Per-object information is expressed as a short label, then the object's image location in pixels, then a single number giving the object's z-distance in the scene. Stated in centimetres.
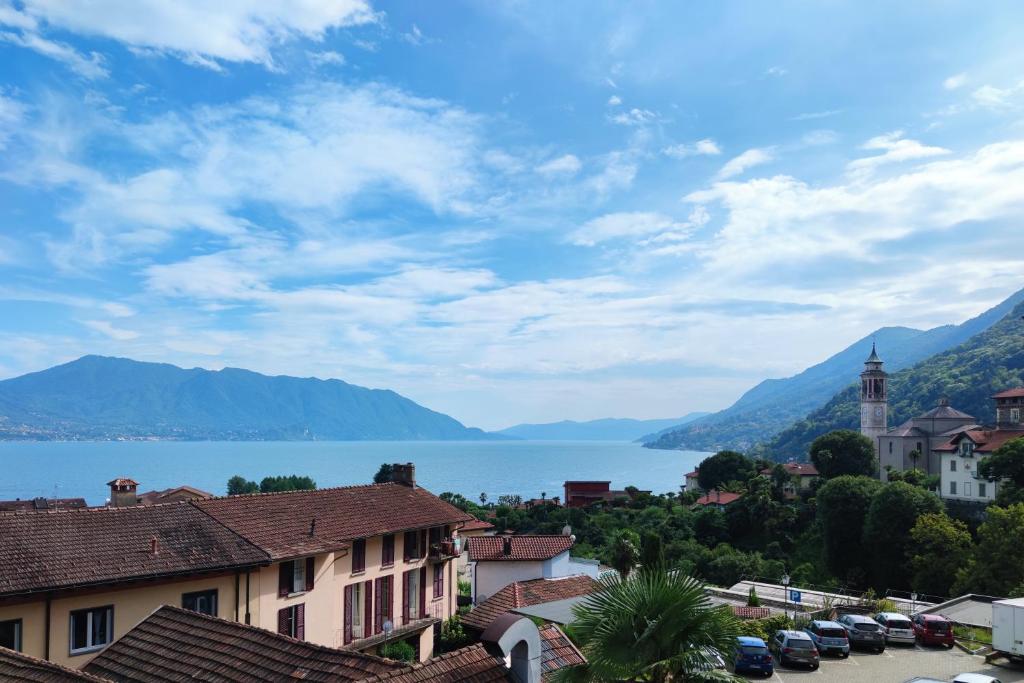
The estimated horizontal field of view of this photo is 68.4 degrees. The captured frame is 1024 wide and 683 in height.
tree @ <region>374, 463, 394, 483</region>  9641
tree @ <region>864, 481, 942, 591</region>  5909
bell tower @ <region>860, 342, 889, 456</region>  10769
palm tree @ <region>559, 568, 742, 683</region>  794
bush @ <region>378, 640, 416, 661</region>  2961
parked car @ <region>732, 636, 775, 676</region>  2294
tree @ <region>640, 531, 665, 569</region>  4517
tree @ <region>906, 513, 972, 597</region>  5012
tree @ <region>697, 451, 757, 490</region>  10612
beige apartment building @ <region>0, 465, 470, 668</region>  2039
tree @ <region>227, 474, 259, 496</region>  12246
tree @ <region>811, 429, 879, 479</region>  9025
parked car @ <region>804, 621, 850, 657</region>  2598
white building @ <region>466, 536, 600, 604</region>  4128
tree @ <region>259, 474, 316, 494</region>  11631
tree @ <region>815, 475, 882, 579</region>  6438
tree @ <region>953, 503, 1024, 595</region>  4194
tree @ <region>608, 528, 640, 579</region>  5034
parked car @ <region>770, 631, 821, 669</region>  2412
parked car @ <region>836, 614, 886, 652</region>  2688
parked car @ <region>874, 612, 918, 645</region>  2803
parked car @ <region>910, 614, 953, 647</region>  2780
